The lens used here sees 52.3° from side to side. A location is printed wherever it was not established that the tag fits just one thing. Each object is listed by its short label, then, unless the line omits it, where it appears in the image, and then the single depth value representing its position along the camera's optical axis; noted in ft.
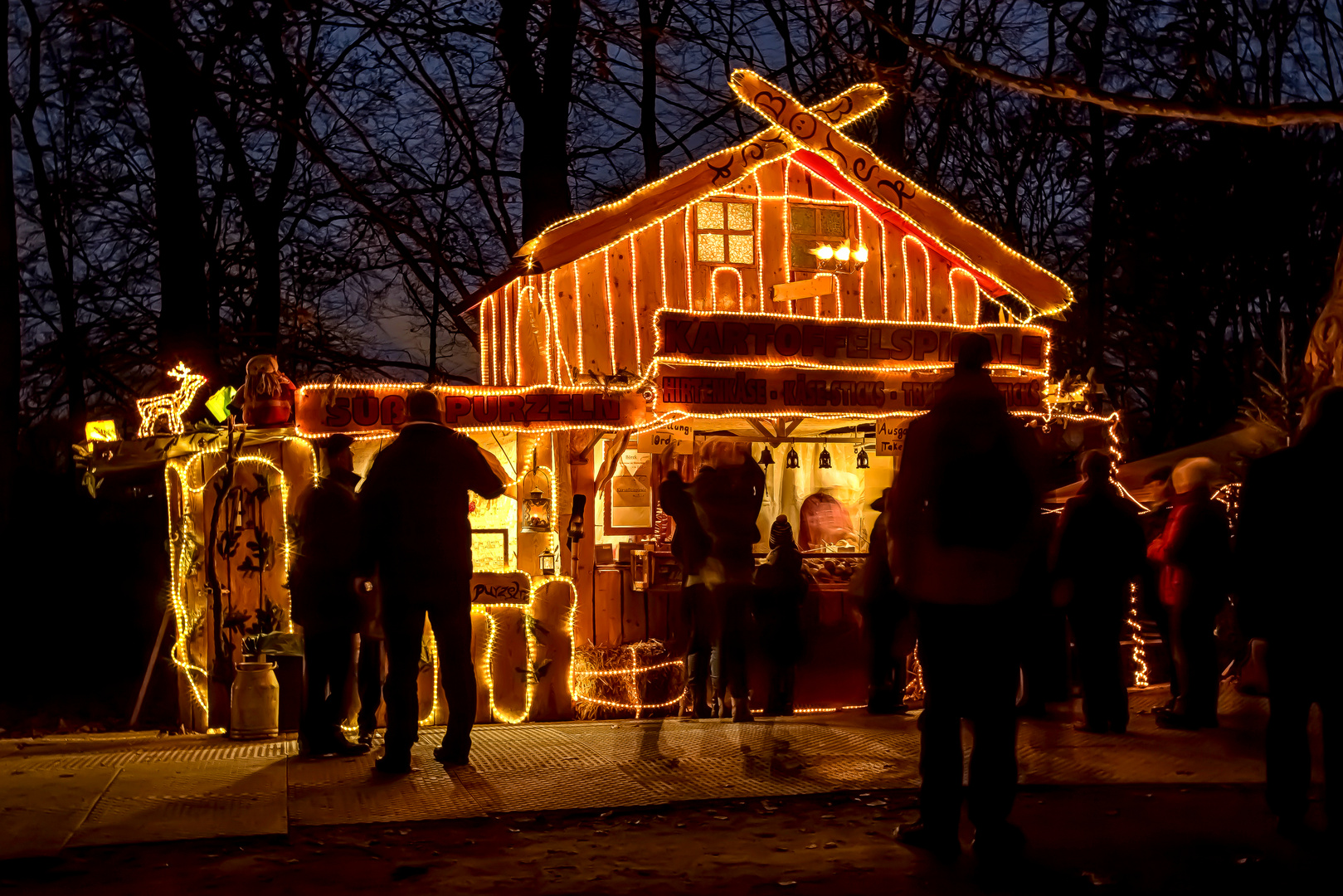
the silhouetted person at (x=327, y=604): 26.73
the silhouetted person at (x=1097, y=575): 27.89
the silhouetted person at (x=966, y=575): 17.13
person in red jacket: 27.78
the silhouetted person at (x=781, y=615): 33.58
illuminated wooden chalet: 41.86
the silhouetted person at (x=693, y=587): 32.40
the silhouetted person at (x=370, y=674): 28.63
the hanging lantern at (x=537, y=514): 36.19
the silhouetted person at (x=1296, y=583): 17.98
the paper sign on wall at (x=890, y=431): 39.68
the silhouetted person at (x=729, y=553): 32.12
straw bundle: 35.88
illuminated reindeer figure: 36.24
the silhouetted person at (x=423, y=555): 23.91
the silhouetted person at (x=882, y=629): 32.17
